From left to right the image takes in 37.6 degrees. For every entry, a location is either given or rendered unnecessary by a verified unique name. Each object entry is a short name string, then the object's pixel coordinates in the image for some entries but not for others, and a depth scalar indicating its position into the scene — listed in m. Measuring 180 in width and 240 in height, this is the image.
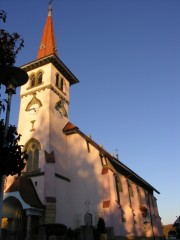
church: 20.83
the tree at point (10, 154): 9.38
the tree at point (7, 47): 10.24
